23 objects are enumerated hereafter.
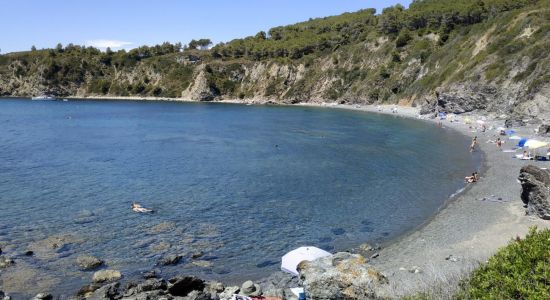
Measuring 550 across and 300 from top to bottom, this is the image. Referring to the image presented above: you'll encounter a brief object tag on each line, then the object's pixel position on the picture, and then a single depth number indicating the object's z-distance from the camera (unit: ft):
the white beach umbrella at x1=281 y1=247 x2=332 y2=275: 70.23
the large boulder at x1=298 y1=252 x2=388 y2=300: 39.45
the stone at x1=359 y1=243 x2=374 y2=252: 86.79
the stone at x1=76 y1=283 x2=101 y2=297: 68.84
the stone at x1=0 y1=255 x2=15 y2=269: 78.79
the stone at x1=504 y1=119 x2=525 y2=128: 227.40
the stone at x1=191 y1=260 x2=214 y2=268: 80.59
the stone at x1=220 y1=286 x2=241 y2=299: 63.87
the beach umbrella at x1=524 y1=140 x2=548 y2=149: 147.74
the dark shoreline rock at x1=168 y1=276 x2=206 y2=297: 65.21
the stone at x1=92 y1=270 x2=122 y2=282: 73.56
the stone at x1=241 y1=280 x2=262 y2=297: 66.03
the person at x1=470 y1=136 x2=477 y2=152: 189.36
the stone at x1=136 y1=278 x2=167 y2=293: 66.33
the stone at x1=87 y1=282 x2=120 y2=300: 64.39
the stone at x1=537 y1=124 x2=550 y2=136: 191.52
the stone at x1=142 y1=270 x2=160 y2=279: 75.19
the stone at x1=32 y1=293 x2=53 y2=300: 67.00
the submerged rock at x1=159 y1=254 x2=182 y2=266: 81.00
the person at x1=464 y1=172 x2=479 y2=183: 134.42
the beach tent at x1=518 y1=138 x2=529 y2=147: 163.12
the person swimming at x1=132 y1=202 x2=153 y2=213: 110.22
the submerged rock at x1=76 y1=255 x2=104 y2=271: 78.84
